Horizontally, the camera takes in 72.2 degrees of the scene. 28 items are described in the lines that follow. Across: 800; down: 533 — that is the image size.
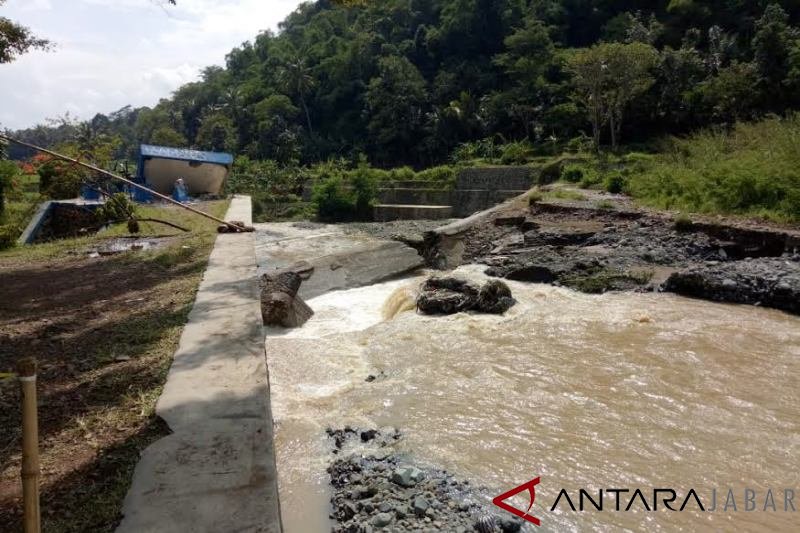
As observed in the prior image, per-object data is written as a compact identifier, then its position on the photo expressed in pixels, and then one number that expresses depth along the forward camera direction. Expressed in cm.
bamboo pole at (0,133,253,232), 669
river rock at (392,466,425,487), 384
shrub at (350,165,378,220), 2948
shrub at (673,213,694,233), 1119
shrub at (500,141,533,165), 3209
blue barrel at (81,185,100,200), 1836
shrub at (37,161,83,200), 1706
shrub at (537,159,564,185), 2353
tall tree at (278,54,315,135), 5622
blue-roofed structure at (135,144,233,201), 2288
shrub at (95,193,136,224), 1258
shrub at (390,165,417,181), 3408
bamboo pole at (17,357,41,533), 166
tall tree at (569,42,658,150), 2711
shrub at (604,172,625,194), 1700
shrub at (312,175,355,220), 2909
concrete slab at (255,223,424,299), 1086
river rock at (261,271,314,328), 838
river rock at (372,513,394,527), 337
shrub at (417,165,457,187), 3144
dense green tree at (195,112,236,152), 5647
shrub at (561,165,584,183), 2097
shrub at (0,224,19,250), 1121
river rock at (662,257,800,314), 824
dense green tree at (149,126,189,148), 5303
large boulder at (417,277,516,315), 890
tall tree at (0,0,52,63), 920
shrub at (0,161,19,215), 1559
